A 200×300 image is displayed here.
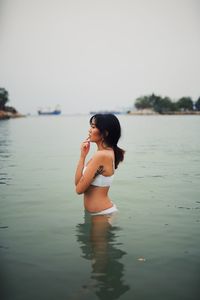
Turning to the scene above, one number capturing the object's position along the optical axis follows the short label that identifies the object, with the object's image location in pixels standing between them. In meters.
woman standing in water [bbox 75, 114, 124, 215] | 5.11
